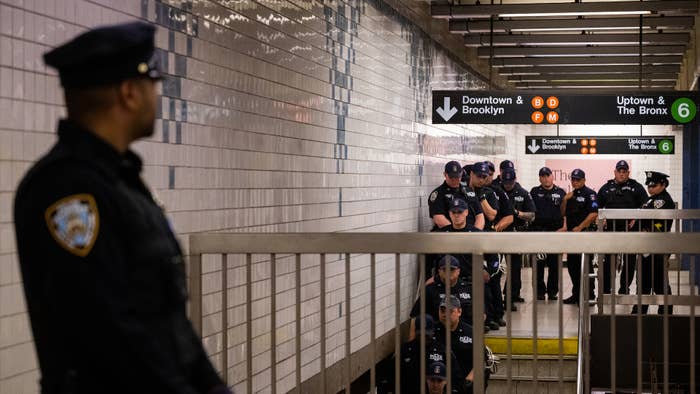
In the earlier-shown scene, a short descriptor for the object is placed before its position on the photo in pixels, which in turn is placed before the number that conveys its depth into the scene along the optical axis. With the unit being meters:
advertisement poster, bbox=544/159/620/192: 29.95
